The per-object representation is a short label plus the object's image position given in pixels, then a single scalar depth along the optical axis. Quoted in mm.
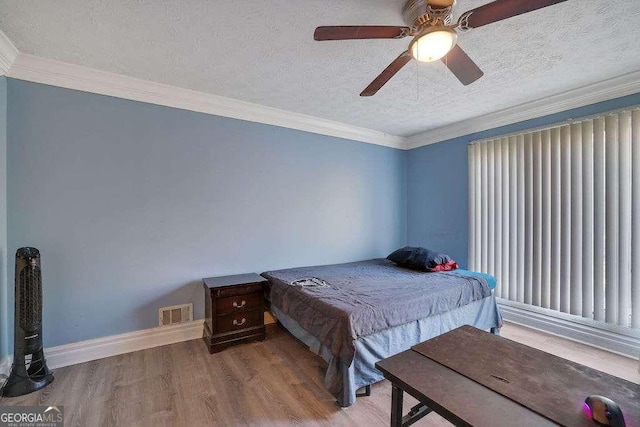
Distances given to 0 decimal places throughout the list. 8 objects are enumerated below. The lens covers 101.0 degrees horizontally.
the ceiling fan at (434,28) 1174
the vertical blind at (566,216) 2309
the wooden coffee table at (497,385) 924
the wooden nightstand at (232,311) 2332
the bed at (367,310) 1745
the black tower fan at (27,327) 1765
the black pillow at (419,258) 2934
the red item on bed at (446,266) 2910
